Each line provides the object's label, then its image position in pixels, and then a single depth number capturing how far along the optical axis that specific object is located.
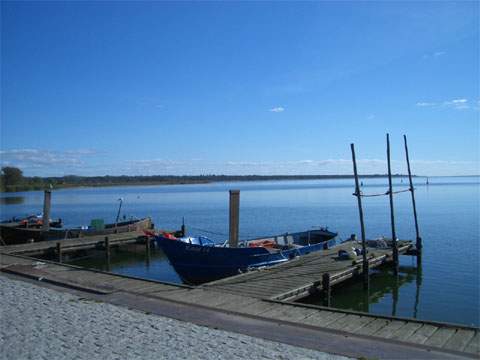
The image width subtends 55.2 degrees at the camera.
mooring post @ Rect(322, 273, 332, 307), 12.44
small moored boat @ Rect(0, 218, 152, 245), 26.39
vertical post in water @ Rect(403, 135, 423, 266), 21.19
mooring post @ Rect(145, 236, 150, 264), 24.32
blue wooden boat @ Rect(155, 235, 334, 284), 16.47
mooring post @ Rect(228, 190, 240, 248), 16.50
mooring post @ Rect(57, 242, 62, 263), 21.49
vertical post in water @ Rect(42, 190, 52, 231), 24.89
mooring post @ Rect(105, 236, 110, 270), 22.80
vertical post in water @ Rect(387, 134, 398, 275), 19.09
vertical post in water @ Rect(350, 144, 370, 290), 16.02
